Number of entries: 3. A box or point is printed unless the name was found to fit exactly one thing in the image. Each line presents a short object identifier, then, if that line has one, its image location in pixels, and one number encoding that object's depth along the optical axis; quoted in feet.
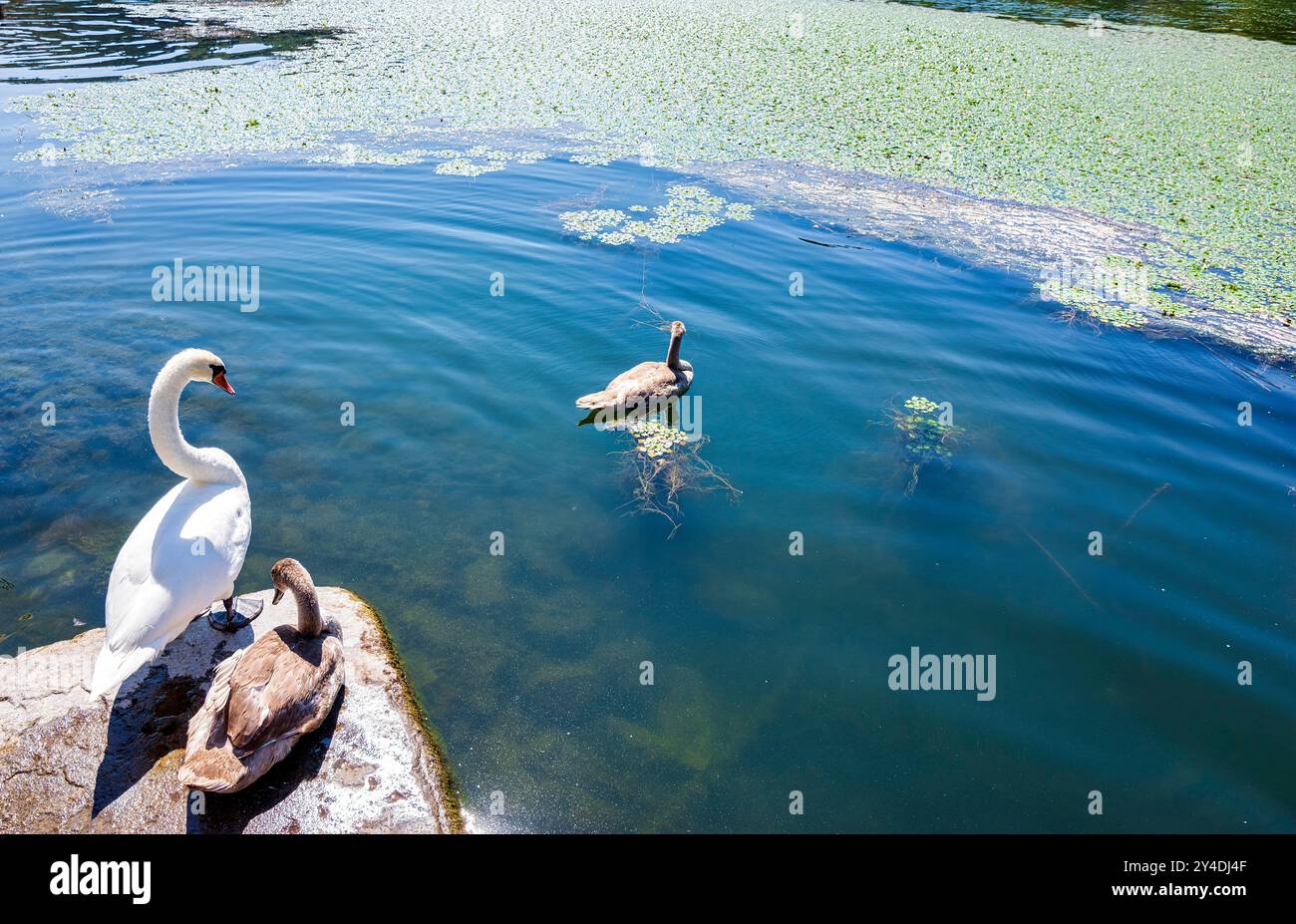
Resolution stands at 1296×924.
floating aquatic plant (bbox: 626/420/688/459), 26.58
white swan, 15.19
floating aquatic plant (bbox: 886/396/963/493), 26.35
